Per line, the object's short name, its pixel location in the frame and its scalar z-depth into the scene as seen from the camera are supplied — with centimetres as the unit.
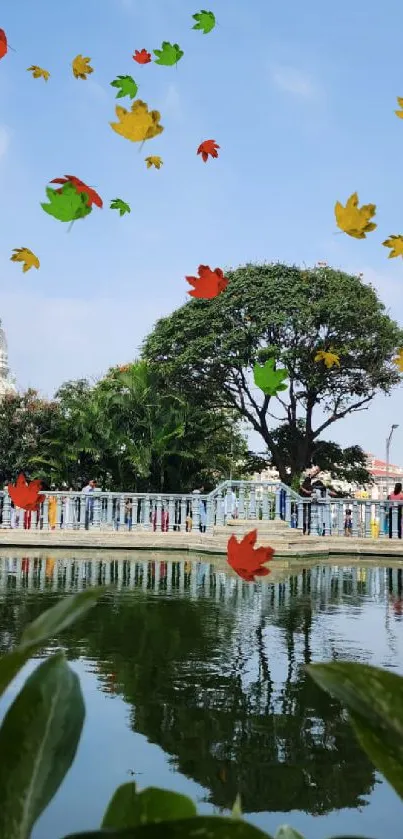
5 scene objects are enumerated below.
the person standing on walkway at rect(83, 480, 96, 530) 1703
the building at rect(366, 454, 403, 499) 7087
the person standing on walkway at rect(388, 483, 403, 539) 1689
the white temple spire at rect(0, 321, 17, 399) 4606
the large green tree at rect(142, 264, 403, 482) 2292
